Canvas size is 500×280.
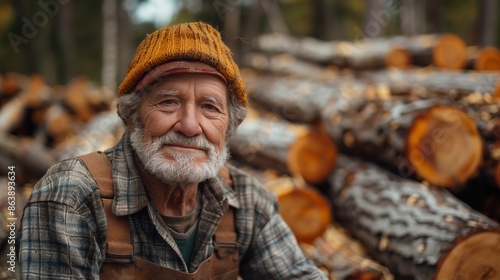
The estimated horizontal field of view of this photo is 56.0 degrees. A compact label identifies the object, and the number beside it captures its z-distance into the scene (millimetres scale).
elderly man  1799
